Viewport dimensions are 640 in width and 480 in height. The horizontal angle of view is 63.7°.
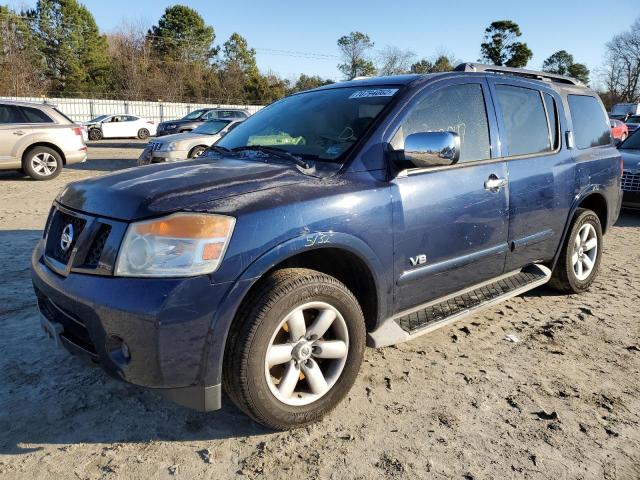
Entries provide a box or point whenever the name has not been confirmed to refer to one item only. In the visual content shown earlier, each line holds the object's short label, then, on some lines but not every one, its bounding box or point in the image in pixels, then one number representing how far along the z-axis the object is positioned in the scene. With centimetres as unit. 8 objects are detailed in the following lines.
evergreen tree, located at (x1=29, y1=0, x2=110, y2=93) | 4978
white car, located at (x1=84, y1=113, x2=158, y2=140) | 2661
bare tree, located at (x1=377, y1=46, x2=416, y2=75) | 5981
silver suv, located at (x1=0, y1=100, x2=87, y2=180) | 1038
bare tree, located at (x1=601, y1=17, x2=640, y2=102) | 6669
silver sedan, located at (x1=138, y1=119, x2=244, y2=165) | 1130
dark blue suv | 216
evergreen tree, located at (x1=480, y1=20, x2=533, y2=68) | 5607
